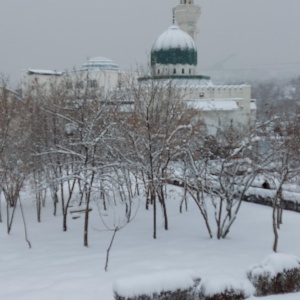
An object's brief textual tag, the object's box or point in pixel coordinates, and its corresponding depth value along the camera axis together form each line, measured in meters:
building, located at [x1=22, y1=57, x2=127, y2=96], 46.41
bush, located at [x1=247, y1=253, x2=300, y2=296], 6.84
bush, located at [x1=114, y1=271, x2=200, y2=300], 6.35
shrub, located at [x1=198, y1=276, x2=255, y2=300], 6.48
